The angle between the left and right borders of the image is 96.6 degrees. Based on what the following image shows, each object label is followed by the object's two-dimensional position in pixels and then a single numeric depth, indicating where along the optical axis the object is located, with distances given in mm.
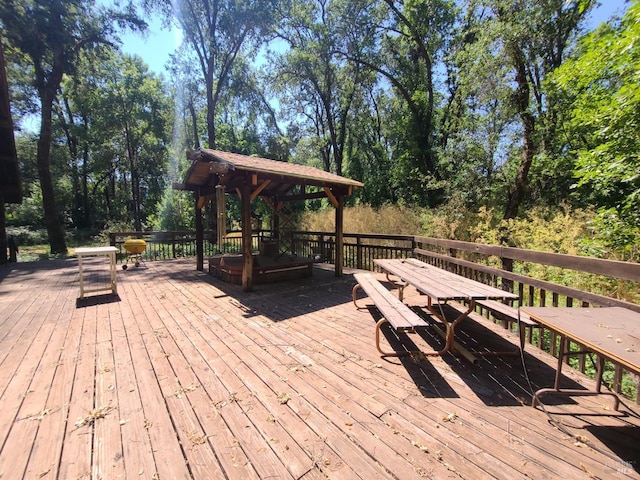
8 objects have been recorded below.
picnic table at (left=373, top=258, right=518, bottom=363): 2275
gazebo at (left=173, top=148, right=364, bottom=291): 4723
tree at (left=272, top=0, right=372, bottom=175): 13789
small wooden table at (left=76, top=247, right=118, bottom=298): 4238
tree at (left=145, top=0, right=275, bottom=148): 13086
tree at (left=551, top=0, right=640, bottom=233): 3920
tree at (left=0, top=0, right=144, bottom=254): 10234
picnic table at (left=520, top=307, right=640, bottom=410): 1231
